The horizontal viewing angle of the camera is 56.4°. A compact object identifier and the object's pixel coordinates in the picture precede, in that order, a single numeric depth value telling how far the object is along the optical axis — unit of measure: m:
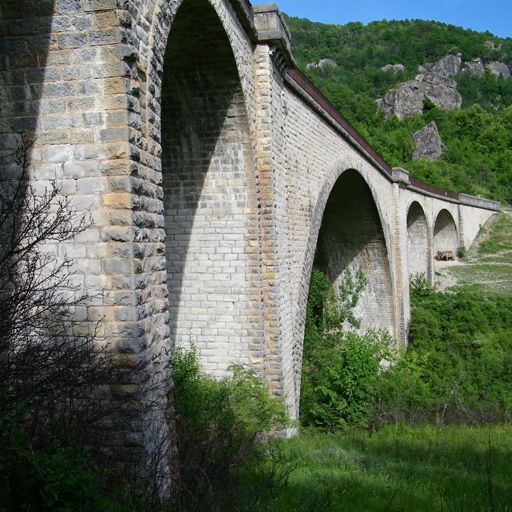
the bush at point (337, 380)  11.41
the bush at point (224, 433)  3.71
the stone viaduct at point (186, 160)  3.31
